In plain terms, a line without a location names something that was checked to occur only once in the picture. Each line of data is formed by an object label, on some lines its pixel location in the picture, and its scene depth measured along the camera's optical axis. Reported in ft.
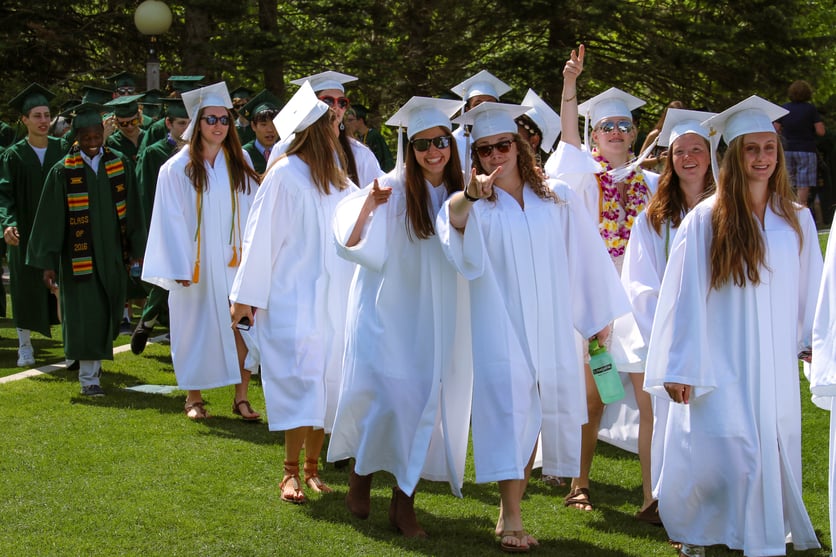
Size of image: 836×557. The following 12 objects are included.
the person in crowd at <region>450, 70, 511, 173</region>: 28.48
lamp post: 60.23
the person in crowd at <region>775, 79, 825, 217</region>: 54.19
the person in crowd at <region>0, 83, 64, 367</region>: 37.17
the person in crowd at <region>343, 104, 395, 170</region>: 47.73
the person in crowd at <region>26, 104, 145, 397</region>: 32.12
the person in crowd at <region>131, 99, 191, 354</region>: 36.52
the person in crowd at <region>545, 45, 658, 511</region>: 22.80
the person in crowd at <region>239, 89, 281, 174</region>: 34.19
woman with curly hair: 18.80
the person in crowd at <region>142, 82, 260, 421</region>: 29.01
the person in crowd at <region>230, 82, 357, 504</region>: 22.17
